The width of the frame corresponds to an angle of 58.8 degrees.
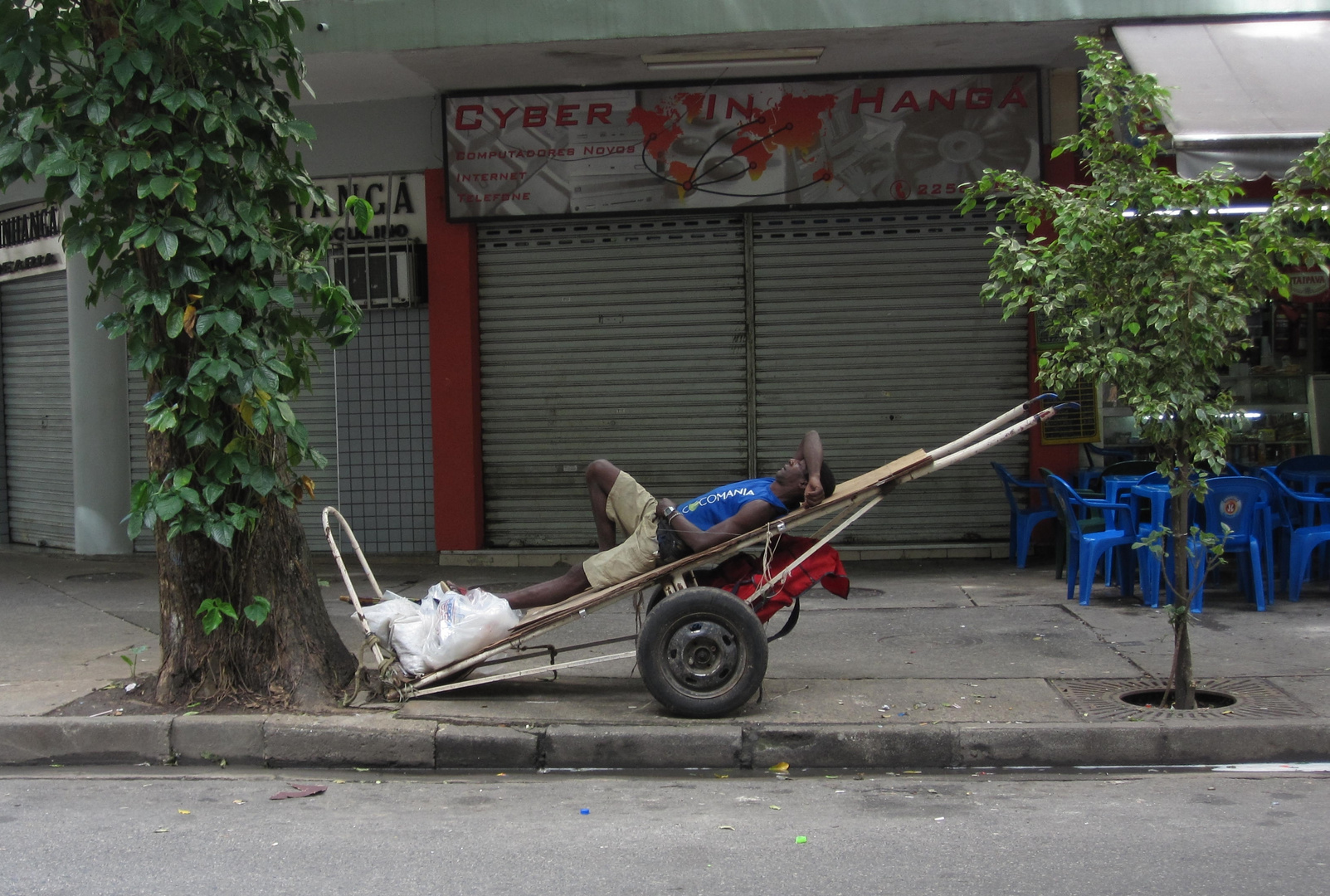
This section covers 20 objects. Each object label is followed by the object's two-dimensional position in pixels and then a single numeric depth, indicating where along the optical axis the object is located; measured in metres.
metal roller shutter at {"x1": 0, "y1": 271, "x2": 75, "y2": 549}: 12.31
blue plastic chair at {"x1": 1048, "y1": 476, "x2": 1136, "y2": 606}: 8.19
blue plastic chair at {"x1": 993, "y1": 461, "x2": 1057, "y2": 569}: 9.81
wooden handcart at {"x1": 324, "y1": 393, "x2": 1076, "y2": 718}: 5.76
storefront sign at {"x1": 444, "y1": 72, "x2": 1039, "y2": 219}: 10.19
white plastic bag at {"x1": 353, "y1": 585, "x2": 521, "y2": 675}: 6.12
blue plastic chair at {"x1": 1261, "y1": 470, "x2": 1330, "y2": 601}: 8.11
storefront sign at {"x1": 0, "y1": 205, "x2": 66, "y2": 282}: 11.84
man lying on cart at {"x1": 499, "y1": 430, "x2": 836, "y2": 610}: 5.91
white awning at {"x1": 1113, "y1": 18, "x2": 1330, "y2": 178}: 7.76
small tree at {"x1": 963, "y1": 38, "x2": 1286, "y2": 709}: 5.59
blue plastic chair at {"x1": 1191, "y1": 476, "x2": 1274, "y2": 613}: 7.85
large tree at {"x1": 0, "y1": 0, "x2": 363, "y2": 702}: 5.68
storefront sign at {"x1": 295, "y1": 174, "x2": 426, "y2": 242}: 11.09
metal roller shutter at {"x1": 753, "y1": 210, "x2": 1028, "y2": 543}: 10.52
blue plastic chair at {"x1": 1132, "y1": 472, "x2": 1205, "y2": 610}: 7.92
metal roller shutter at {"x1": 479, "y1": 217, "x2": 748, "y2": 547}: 10.73
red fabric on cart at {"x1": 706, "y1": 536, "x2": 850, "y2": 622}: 5.98
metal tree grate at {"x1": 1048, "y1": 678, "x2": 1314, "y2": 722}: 5.76
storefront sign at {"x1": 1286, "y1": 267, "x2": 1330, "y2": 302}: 10.53
